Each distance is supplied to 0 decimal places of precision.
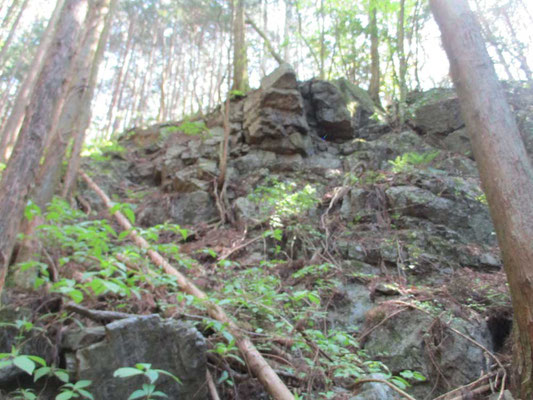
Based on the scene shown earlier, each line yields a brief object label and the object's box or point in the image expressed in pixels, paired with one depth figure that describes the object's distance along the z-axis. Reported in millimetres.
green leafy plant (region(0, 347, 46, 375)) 2164
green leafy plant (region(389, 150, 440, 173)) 8938
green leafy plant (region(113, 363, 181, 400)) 2321
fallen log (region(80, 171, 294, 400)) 3318
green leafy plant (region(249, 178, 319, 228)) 7992
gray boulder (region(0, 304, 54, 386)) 3398
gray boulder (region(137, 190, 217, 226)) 9320
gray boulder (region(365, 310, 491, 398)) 4406
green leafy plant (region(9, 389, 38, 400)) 2809
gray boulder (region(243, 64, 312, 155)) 11047
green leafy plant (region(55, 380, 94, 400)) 2598
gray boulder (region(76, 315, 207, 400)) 3080
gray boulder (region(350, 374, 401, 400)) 3215
